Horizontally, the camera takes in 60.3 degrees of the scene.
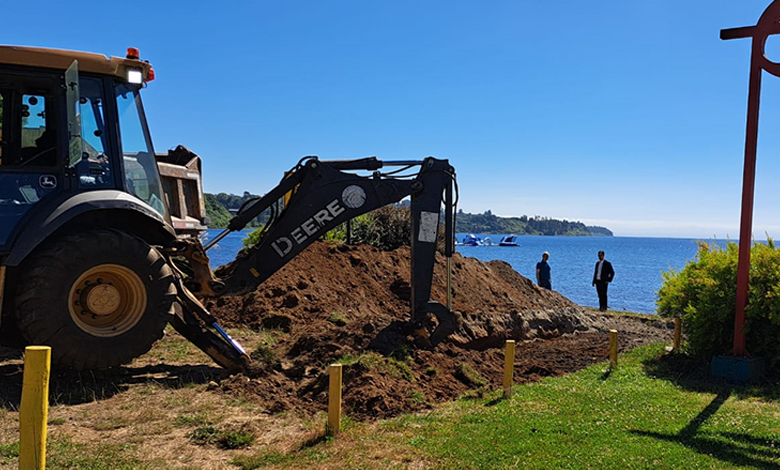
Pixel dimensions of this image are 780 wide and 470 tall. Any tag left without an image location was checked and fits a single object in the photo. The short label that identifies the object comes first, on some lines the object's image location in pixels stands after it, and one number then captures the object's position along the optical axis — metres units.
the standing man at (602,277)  18.14
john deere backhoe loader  6.85
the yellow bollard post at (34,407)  3.97
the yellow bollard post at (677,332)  10.90
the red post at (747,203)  9.39
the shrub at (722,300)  9.57
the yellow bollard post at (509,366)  7.93
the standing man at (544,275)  19.28
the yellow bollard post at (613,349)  10.04
